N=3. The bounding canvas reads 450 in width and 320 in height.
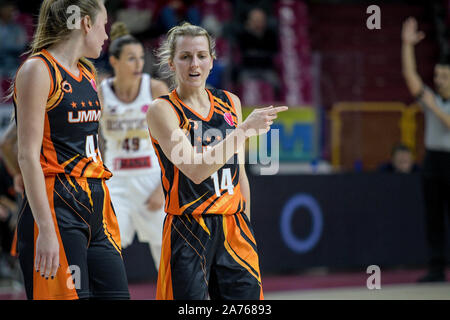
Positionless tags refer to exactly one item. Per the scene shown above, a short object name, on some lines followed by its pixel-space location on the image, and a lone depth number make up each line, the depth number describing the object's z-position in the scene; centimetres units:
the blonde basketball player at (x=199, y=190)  629
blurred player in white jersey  1084
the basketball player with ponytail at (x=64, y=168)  582
